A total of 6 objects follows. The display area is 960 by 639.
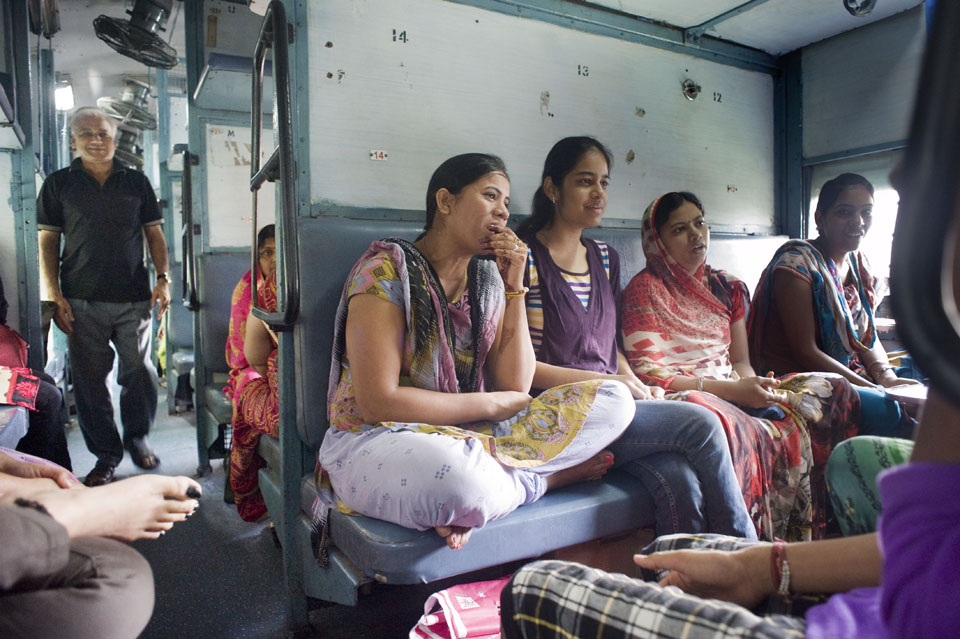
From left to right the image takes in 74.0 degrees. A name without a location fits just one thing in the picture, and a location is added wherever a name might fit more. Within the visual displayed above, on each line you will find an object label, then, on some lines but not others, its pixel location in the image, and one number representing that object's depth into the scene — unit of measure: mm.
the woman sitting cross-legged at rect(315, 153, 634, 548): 1406
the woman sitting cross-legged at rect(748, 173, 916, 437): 2619
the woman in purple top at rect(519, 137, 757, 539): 1654
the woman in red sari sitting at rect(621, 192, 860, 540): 1925
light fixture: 7629
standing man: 3338
